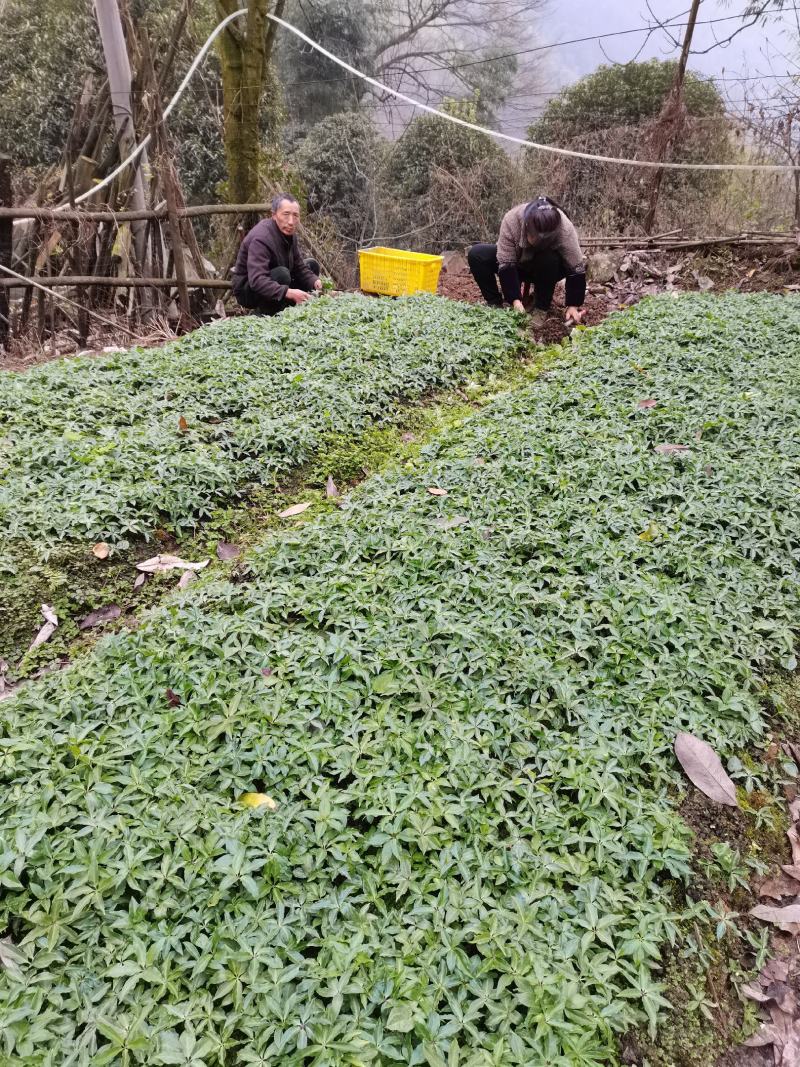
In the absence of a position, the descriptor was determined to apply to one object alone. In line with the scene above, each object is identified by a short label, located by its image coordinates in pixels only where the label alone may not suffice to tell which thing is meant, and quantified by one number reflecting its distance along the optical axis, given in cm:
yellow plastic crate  801
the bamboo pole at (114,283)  613
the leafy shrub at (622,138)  1078
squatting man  655
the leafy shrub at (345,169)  1442
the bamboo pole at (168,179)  644
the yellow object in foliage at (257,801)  202
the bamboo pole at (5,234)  593
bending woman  610
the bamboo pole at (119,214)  596
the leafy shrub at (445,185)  1314
